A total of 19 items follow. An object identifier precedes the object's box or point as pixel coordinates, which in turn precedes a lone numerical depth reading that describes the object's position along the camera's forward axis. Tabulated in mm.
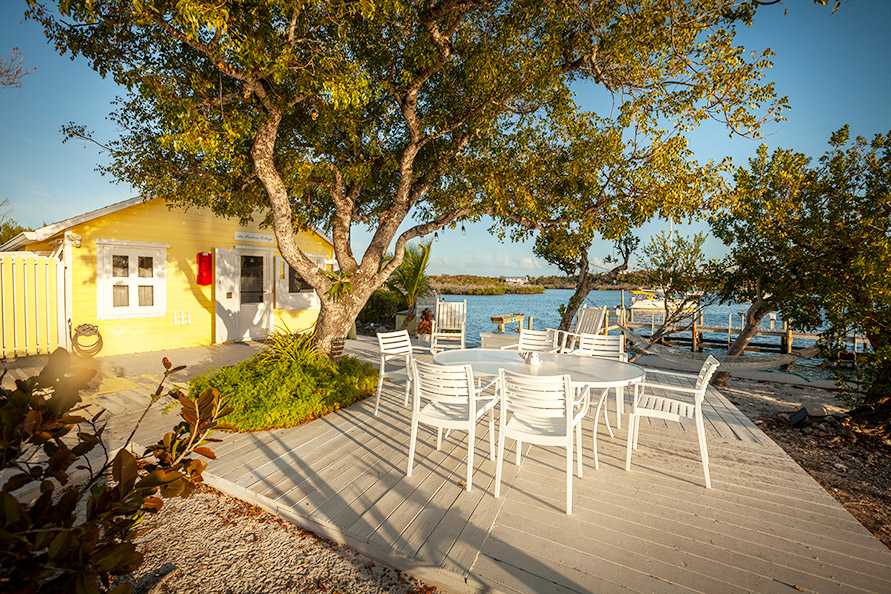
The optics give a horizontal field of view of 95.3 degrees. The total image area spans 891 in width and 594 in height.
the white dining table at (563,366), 3399
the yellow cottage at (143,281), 7109
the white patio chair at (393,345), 4917
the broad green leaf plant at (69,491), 803
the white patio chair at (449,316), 9055
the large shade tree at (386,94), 3963
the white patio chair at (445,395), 3020
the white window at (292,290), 9758
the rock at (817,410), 5129
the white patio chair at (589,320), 7250
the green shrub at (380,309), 13211
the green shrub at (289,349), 4886
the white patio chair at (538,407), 2734
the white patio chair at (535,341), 5430
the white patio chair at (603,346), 5027
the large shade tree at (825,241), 4156
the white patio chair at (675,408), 3143
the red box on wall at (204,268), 8500
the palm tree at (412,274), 10312
